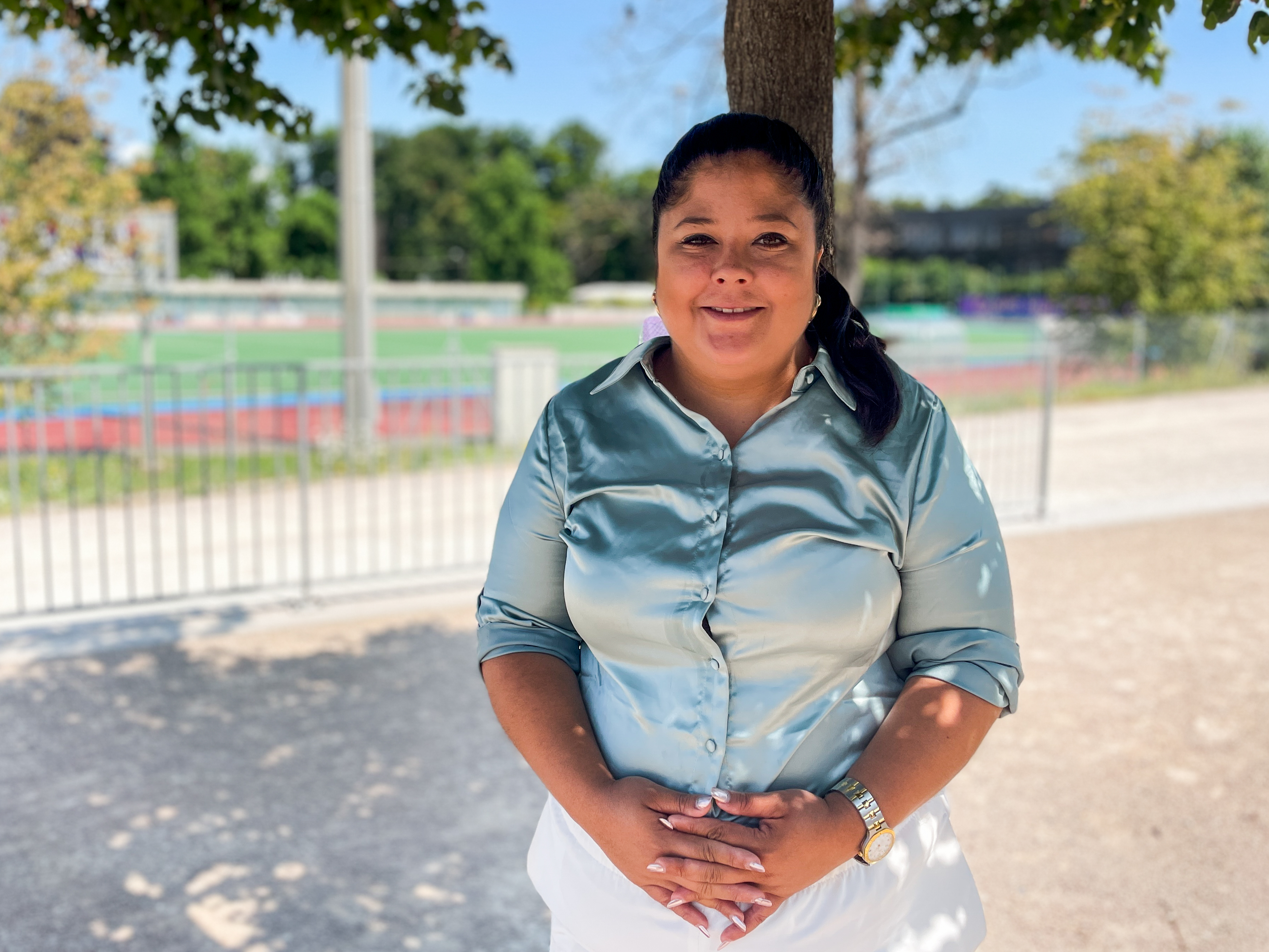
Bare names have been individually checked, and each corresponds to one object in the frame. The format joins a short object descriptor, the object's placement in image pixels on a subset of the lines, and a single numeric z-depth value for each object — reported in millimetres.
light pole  12479
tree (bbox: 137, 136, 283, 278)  64188
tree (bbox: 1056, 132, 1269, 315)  22484
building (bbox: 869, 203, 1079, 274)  69188
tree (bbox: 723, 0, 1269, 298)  2584
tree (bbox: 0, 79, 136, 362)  12242
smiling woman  1726
